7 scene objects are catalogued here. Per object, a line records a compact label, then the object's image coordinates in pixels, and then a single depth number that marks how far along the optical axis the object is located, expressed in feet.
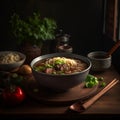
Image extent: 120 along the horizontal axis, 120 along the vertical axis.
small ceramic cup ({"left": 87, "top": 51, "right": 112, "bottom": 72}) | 5.35
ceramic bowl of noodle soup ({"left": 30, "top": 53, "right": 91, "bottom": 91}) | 4.19
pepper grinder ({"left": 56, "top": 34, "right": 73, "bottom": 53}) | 5.81
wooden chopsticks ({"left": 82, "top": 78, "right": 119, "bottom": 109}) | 4.12
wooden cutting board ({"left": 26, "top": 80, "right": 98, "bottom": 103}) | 4.24
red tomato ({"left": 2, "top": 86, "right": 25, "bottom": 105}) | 4.10
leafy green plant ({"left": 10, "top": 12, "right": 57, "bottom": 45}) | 5.55
